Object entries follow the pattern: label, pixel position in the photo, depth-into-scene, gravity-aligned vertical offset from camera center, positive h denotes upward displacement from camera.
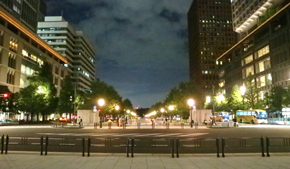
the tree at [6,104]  55.91 +0.74
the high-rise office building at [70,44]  126.56 +35.54
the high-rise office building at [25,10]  81.69 +35.75
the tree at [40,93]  58.44 +3.64
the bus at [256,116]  59.06 -2.26
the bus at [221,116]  78.21 -3.07
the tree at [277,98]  60.44 +2.25
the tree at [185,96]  70.56 +3.24
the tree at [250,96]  70.95 +3.27
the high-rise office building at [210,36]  167.88 +50.57
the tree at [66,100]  75.62 +2.22
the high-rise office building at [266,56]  67.06 +17.45
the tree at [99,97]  68.12 +2.88
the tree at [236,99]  76.06 +2.53
